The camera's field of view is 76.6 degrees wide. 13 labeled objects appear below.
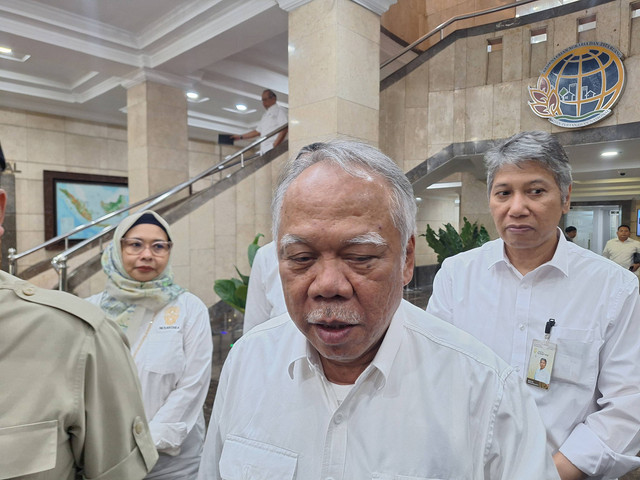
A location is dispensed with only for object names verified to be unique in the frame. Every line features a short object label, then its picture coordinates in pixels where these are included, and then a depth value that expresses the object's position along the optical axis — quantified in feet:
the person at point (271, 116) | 20.90
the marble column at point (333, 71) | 13.23
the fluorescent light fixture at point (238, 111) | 29.05
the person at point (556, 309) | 3.85
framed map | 26.63
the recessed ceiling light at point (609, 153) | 11.12
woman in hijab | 5.55
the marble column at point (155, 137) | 21.39
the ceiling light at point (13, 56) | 19.75
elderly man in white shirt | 2.56
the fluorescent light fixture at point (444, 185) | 13.80
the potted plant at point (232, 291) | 13.23
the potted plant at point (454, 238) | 12.65
